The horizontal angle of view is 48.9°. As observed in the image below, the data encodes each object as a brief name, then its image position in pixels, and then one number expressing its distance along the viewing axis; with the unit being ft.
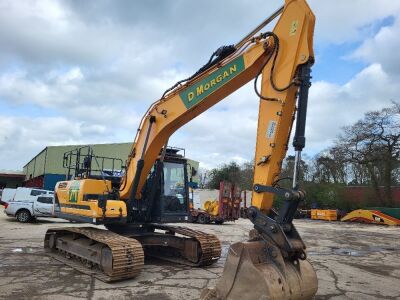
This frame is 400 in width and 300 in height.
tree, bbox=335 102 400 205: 126.11
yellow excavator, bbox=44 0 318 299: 17.67
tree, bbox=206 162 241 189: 182.09
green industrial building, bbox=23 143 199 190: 157.17
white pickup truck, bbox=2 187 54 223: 71.67
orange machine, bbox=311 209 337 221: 122.31
